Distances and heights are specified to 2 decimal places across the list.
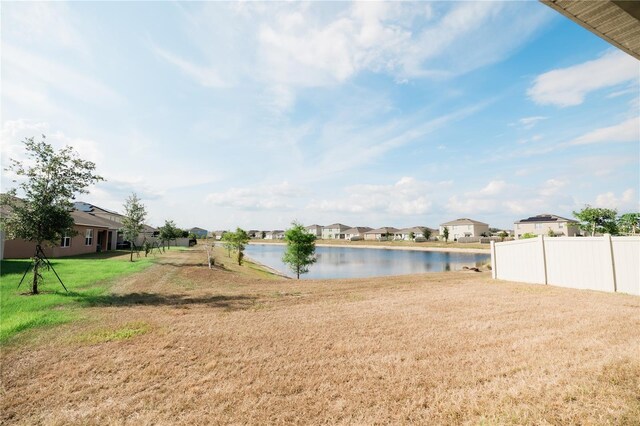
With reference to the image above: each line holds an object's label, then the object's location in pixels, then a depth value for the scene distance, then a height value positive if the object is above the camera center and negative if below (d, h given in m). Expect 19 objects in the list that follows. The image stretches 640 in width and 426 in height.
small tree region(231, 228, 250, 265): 38.75 +0.11
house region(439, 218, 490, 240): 101.69 +3.31
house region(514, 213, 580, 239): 78.94 +3.24
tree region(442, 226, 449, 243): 96.18 +1.46
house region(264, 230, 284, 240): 166.27 +2.15
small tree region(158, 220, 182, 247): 45.75 +1.30
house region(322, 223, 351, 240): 150.25 +3.63
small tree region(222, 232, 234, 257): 40.28 +0.13
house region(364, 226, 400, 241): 131.25 +1.83
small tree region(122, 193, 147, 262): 27.72 +2.00
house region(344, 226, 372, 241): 135.75 +2.43
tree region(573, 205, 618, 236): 37.25 +2.21
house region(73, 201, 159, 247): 46.34 +4.52
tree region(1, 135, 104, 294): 12.02 +1.56
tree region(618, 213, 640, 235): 35.69 +1.74
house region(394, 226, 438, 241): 122.12 +2.11
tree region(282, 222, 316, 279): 31.83 -0.79
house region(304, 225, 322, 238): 162.12 +5.10
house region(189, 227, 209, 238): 141.96 +4.04
